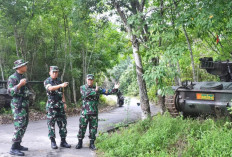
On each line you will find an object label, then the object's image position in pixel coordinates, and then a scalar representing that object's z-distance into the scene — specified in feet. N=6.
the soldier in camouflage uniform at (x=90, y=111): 19.31
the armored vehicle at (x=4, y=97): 37.81
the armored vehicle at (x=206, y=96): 23.94
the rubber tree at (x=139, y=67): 26.63
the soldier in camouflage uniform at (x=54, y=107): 18.99
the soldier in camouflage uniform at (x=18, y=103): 17.45
